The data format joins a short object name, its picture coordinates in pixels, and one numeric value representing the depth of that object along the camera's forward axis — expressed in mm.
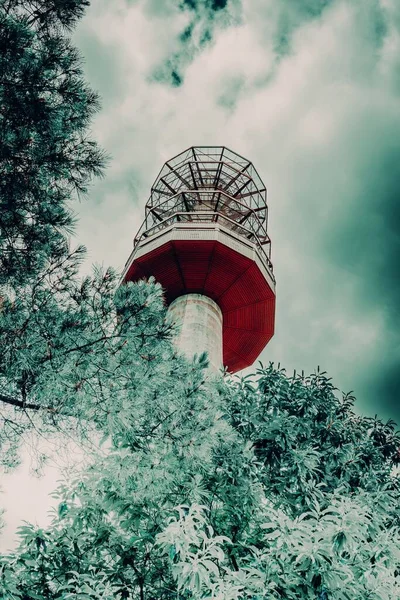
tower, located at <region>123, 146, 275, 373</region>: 13055
